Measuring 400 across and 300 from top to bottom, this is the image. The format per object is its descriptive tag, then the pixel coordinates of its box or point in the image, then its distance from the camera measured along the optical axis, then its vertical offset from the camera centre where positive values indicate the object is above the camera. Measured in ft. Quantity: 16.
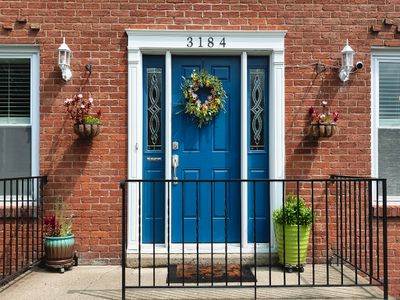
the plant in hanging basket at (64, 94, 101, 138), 16.48 +1.30
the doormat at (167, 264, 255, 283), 14.66 -4.37
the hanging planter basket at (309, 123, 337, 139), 16.76 +0.83
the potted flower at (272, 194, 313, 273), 15.69 -2.95
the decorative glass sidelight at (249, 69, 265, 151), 17.76 +1.76
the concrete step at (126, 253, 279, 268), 16.60 -4.19
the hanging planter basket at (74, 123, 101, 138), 16.46 +0.82
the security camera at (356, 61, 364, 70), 17.56 +3.48
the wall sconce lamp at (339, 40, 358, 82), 17.12 +3.49
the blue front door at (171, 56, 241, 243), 17.62 -0.43
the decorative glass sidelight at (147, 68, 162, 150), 17.71 +2.16
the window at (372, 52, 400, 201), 18.03 +1.28
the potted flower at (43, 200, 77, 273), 15.70 -3.40
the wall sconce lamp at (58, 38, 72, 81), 16.78 +3.53
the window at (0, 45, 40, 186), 17.58 +1.55
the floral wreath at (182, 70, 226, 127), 17.30 +2.15
